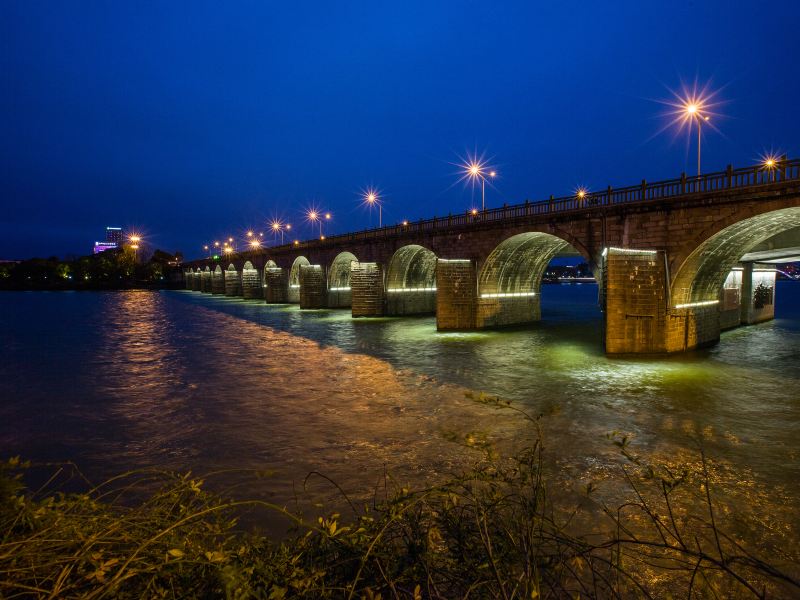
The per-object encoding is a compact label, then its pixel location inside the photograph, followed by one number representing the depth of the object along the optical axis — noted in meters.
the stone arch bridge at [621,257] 17.88
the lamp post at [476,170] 31.31
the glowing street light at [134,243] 119.19
